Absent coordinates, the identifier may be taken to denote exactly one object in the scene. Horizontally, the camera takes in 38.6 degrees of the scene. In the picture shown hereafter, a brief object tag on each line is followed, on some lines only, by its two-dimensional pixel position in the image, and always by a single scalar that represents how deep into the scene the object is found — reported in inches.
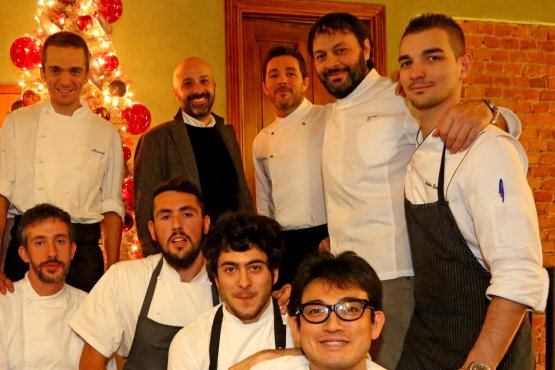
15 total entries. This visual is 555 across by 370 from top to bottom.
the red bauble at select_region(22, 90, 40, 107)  173.6
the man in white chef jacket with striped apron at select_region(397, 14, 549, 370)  74.3
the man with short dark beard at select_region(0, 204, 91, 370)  120.5
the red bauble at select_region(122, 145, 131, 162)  187.6
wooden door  208.1
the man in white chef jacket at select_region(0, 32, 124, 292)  131.3
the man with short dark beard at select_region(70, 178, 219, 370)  114.8
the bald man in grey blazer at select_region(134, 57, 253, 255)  138.4
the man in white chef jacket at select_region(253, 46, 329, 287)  136.1
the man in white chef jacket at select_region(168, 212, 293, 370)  100.8
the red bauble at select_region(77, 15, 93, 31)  180.1
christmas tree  179.3
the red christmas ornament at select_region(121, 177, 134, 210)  181.5
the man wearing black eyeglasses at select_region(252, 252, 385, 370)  80.0
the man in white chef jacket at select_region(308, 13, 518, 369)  107.7
